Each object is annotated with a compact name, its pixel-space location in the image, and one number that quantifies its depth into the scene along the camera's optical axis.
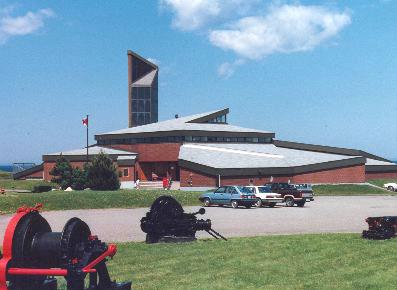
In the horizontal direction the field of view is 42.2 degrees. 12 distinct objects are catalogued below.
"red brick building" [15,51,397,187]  57.84
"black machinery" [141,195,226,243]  16.69
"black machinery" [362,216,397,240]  15.39
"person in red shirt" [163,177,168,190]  58.60
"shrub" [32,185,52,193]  48.17
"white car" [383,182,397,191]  61.19
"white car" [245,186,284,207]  37.38
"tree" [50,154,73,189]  52.28
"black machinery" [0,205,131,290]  6.98
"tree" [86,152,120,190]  47.74
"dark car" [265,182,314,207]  38.31
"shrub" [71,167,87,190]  50.97
